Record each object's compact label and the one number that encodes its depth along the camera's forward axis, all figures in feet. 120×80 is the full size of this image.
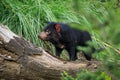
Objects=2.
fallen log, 25.75
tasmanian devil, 31.50
